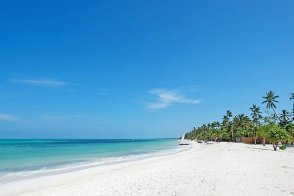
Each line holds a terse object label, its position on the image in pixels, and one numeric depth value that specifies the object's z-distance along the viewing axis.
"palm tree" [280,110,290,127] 86.38
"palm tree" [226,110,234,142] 113.21
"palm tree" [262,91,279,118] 87.06
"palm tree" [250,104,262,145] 99.90
